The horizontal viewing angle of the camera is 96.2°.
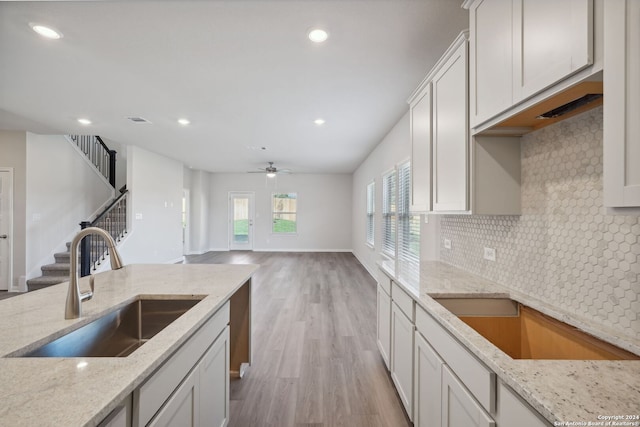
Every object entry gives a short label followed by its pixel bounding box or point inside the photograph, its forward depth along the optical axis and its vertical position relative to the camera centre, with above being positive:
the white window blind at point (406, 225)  3.78 -0.14
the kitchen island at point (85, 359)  0.67 -0.45
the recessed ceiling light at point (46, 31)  2.21 +1.43
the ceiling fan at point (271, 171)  7.33 +1.13
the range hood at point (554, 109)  1.05 +0.47
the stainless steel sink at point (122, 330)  1.20 -0.57
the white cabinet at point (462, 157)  1.68 +0.36
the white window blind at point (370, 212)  6.90 +0.08
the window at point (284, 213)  10.28 +0.07
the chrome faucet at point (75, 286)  1.16 -0.30
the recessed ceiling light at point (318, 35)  2.21 +1.42
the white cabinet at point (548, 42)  0.93 +0.64
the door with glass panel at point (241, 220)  10.23 -0.19
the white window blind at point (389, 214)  5.03 +0.02
